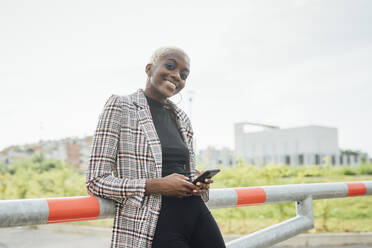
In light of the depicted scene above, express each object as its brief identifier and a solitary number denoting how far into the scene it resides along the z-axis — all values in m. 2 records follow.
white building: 49.72
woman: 1.58
